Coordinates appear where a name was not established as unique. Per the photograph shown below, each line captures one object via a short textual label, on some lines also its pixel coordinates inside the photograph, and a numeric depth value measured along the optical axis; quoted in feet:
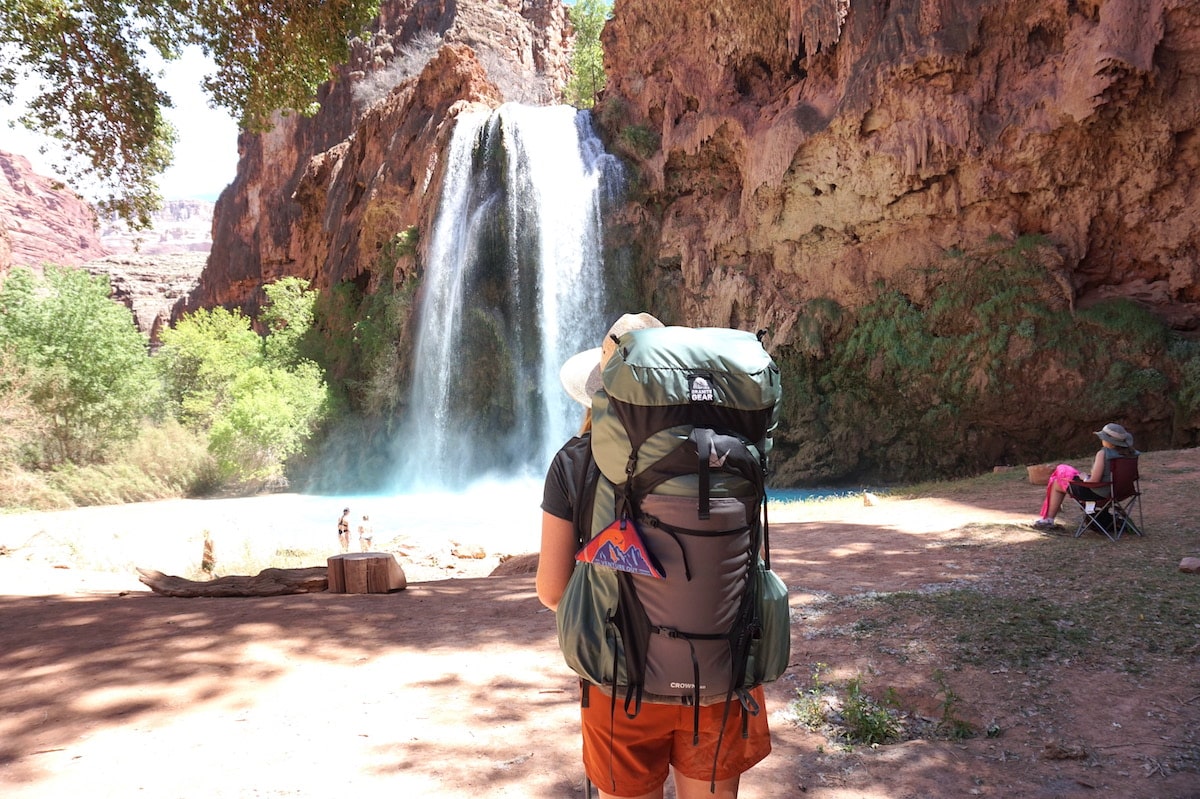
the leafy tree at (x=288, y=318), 95.25
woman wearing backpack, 6.17
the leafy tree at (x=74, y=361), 69.51
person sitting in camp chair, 22.89
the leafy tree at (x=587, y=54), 119.65
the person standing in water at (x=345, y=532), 37.24
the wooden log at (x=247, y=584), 21.45
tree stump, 21.84
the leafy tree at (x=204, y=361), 85.89
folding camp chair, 22.75
